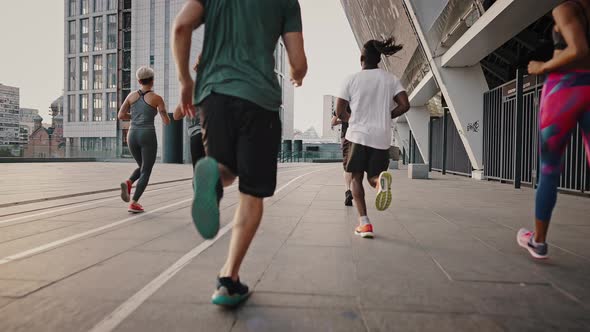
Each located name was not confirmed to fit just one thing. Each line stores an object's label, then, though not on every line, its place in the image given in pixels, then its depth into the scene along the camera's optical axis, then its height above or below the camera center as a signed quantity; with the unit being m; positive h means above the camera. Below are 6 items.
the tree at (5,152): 26.65 +0.45
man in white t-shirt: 3.85 +0.45
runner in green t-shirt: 1.98 +0.33
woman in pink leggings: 2.51 +0.48
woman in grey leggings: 5.21 +0.42
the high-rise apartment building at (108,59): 51.41 +13.70
